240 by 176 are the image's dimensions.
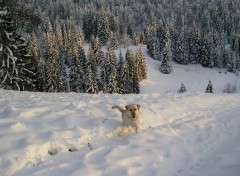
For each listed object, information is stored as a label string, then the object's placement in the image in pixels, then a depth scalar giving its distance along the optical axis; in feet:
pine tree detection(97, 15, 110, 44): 474.49
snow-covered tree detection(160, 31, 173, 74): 373.81
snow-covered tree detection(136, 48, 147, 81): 320.70
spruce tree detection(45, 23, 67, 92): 208.82
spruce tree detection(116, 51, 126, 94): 246.56
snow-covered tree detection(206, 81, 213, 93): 266.08
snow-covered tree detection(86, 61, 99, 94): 230.07
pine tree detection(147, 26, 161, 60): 426.10
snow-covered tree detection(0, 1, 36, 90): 75.79
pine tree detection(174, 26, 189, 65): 424.05
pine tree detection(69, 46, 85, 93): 285.23
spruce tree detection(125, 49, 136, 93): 269.36
